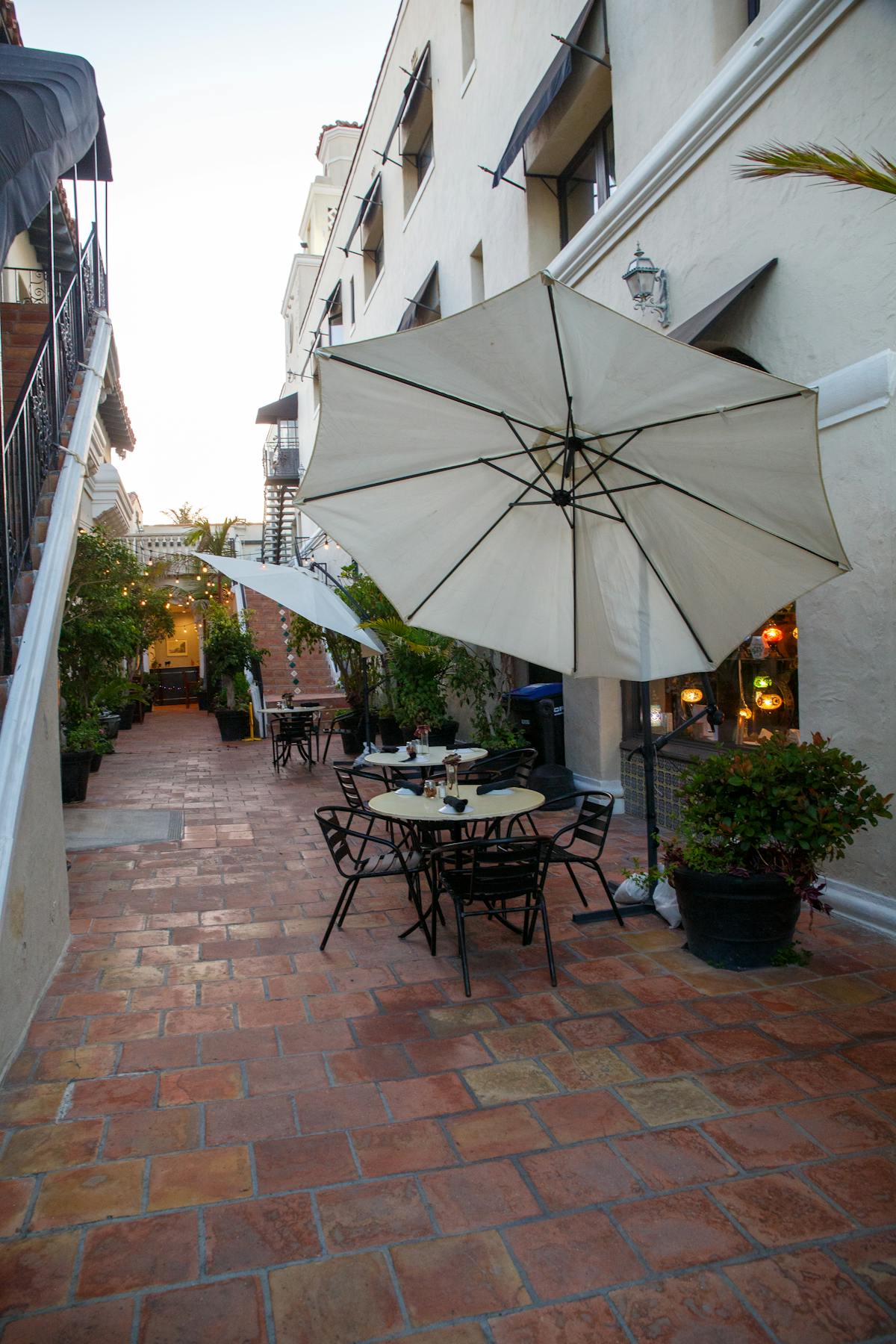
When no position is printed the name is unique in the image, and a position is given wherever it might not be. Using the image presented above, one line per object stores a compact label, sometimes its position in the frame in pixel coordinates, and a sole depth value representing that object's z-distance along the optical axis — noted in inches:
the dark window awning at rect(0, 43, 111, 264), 117.5
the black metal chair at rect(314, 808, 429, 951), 201.8
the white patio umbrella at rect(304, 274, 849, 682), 156.0
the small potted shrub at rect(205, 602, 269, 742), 689.0
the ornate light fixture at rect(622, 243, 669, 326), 267.3
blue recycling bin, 378.3
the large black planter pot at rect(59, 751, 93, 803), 402.6
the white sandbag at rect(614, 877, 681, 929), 210.7
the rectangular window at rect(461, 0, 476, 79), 476.1
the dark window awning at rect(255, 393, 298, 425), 1155.4
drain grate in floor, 325.4
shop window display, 252.2
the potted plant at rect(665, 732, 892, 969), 171.0
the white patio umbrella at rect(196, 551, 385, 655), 415.2
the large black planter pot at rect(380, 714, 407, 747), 533.0
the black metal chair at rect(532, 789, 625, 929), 207.3
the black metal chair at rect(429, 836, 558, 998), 176.7
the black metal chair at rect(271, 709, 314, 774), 499.5
